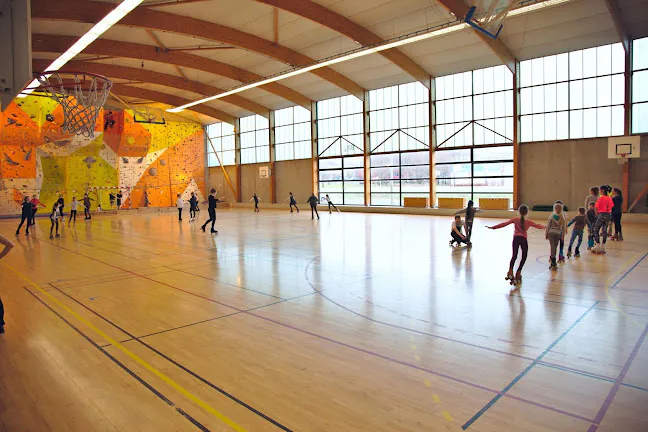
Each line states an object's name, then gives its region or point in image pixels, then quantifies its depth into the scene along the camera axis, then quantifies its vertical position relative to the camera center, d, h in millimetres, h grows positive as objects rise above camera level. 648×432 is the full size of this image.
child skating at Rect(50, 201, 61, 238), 18312 -440
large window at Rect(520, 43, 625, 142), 20281 +4955
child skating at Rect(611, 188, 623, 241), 13942 -534
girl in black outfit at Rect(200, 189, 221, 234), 18047 -280
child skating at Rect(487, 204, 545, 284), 8273 -787
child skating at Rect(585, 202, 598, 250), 12145 -659
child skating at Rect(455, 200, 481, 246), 12908 -629
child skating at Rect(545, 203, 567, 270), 9617 -742
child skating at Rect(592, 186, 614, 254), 12180 -550
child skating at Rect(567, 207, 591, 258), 10906 -726
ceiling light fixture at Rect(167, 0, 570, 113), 14516 +6499
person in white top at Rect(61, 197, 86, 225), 22744 -143
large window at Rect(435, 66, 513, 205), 23844 +3572
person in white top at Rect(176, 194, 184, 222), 24823 -103
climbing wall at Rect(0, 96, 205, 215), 30359 +3518
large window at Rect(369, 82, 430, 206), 27016 +3570
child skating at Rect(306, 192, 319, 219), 24578 -71
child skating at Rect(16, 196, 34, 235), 18797 -265
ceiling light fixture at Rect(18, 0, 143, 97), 13127 +6096
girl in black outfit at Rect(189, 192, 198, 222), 25812 -151
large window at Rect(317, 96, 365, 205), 30219 +3610
